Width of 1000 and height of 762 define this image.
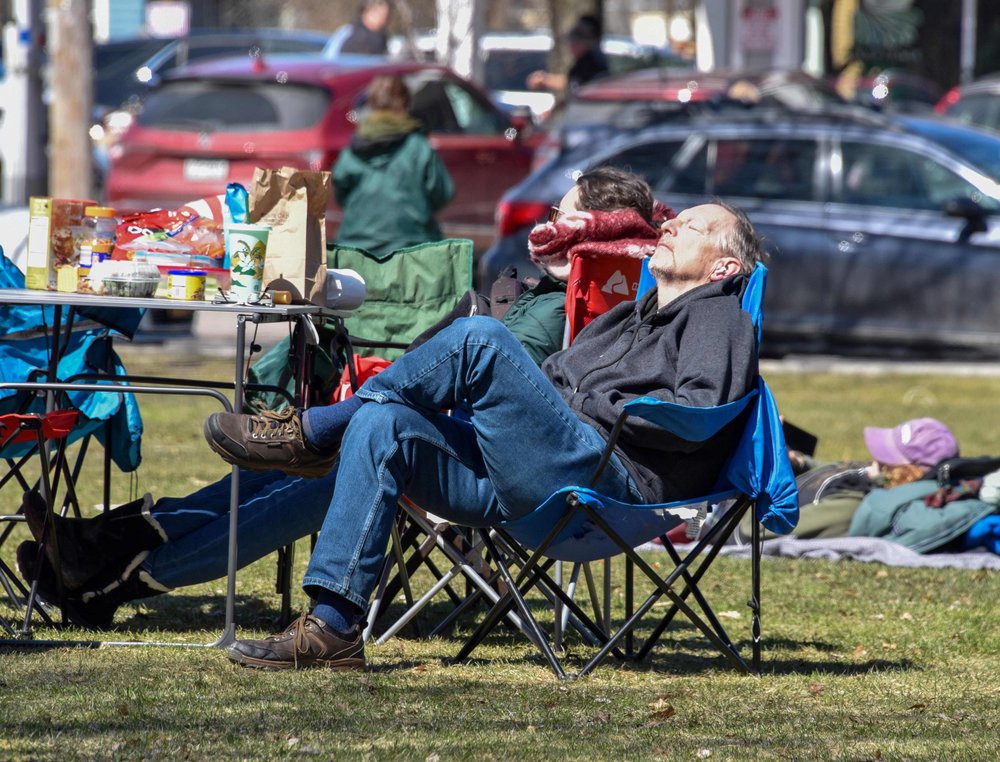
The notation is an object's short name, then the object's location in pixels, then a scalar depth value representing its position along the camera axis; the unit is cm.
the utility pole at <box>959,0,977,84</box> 5999
